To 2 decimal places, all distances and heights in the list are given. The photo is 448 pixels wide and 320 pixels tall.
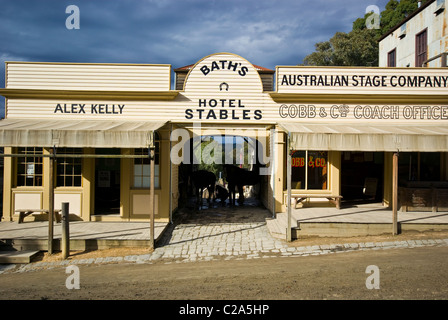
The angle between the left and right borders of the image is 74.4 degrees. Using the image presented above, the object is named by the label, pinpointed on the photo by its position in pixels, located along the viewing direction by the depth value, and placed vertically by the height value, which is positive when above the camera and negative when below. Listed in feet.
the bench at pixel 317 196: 29.86 -3.58
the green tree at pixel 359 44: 97.76 +41.26
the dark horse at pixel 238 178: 40.22 -2.28
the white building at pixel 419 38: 56.29 +27.41
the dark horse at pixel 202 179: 39.14 -2.37
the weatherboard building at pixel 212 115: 29.35 +4.83
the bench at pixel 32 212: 27.56 -4.95
